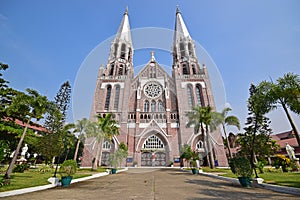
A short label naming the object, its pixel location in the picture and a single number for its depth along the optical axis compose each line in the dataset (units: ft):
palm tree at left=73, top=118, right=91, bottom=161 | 71.05
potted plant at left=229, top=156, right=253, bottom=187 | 24.36
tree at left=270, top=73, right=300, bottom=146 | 28.73
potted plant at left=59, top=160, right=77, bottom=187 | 25.85
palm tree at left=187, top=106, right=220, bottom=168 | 65.16
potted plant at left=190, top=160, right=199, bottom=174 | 48.98
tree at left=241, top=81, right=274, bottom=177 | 32.15
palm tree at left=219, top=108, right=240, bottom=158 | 67.11
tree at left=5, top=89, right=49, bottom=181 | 32.86
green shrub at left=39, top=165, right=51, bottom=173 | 51.93
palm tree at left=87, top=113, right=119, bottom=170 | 65.36
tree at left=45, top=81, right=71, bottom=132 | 102.66
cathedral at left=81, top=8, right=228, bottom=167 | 87.51
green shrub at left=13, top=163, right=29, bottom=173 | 48.42
